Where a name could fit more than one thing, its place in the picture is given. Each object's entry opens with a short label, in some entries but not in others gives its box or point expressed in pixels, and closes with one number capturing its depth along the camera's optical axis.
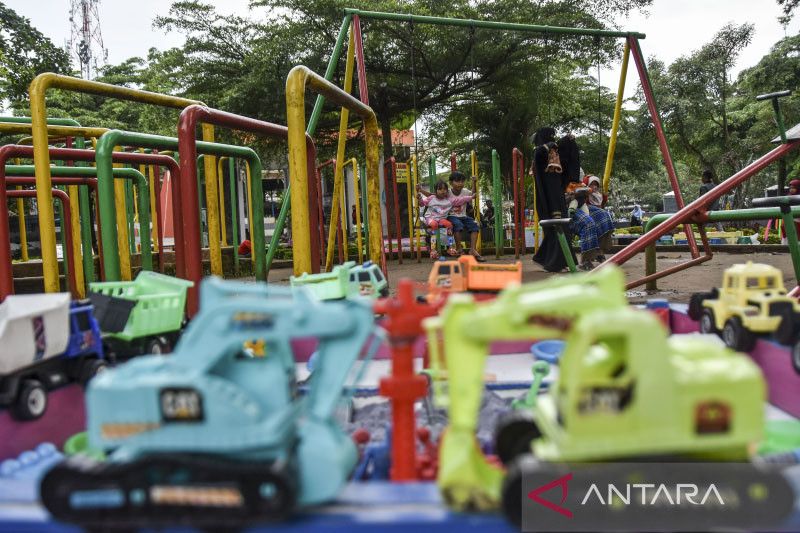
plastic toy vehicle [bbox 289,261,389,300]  2.87
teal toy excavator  1.17
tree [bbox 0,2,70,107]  11.71
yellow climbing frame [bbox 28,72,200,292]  2.99
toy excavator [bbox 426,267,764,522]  1.12
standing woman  5.62
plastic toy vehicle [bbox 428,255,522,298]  3.02
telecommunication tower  35.41
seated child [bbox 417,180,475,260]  7.16
